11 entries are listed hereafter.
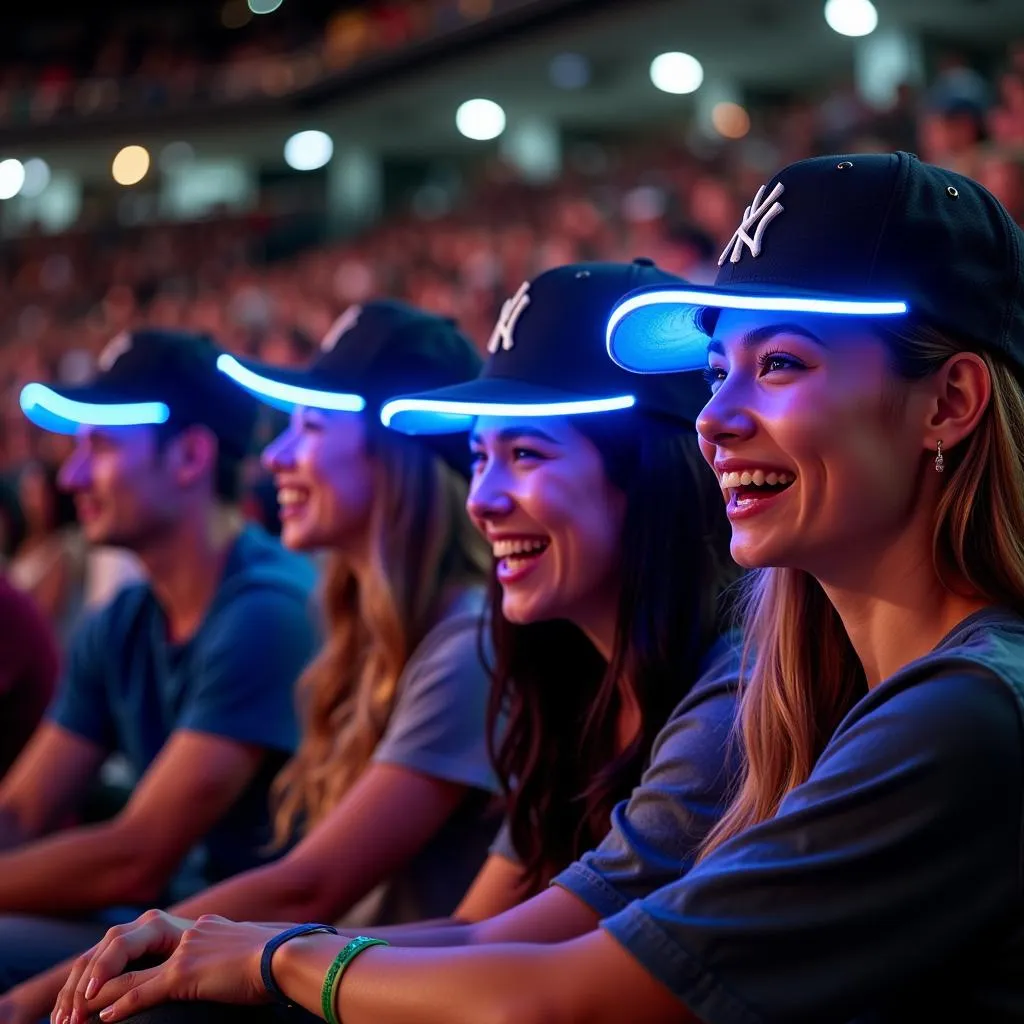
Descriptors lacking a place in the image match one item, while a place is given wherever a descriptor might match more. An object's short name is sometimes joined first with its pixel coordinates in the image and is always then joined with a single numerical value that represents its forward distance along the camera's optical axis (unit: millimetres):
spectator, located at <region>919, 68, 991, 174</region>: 6047
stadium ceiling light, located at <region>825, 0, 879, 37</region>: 14891
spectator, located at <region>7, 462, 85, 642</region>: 5785
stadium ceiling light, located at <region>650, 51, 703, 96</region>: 17906
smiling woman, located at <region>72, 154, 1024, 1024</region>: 1211
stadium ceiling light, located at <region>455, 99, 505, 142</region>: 20891
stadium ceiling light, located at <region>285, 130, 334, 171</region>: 23344
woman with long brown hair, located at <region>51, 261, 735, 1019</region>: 2023
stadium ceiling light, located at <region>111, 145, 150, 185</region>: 25266
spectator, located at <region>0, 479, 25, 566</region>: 6113
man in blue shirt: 2869
